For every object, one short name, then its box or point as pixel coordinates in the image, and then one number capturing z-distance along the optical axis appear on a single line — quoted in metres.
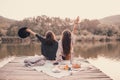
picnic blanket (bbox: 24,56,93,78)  2.39
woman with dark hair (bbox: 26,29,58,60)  3.13
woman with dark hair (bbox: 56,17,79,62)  3.03
